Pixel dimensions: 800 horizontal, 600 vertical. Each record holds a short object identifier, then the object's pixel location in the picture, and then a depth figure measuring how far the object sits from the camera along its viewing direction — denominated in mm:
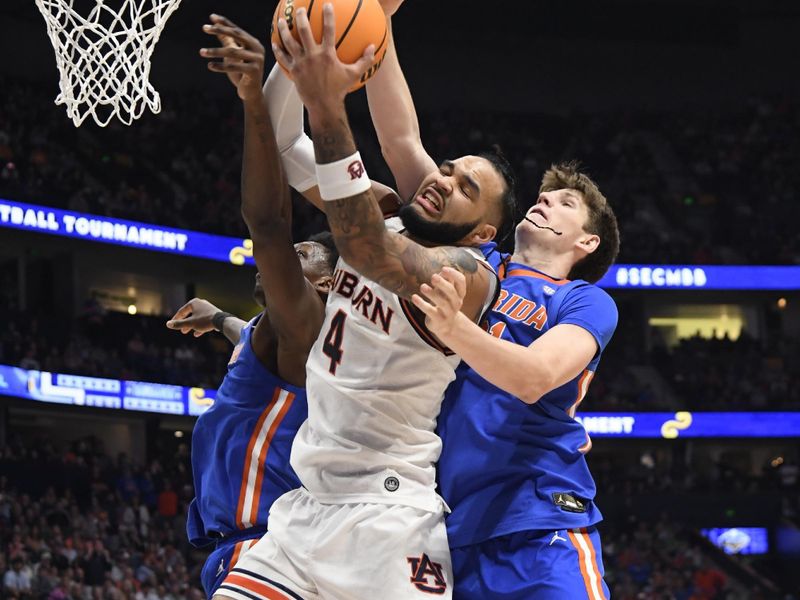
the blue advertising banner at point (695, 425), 22062
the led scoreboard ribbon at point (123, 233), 18281
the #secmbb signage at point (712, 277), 23281
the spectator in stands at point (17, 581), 12125
